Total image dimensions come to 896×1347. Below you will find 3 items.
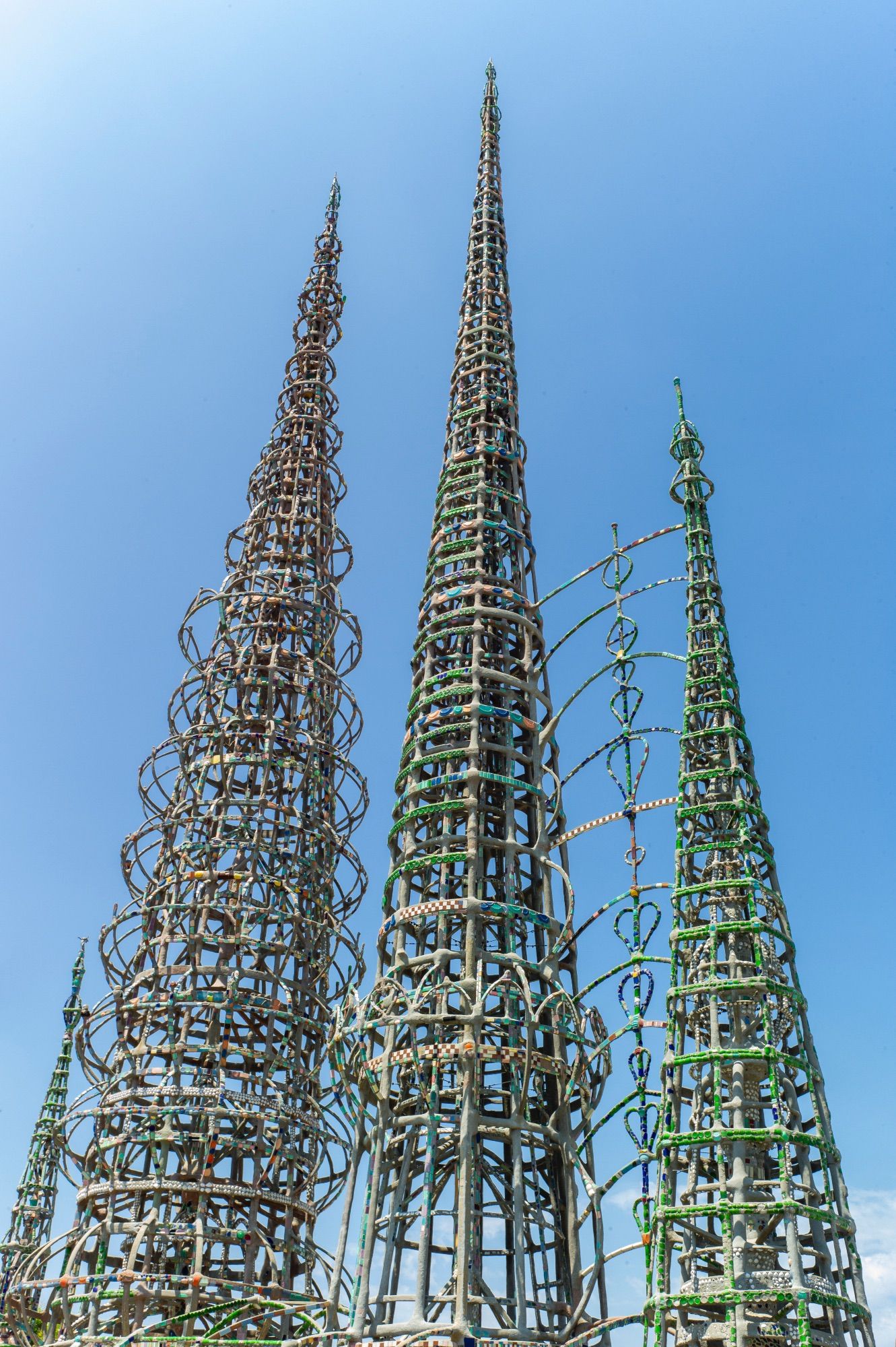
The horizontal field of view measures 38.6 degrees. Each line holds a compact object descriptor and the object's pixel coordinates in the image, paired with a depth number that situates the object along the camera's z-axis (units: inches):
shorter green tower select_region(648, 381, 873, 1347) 920.9
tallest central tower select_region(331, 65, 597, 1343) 1093.1
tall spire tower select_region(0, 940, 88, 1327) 2089.1
